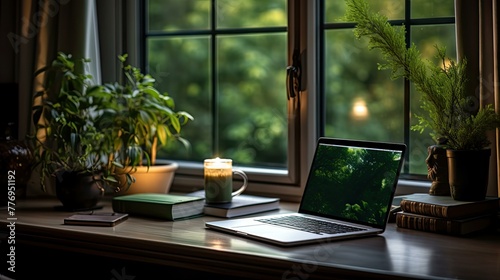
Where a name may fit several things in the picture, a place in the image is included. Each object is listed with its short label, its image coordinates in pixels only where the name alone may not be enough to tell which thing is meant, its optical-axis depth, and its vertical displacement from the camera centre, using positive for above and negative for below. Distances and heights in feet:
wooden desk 5.32 -0.84
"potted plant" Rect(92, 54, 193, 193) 8.27 +0.20
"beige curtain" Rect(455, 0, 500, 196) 6.51 +0.83
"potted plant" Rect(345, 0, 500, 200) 6.37 +0.35
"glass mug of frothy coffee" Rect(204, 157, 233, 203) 7.52 -0.35
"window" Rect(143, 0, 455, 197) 7.76 +0.87
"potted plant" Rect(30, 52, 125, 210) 7.83 +0.06
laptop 6.31 -0.49
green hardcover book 7.24 -0.59
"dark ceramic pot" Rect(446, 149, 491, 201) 6.37 -0.25
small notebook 6.98 -0.69
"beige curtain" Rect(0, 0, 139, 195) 8.79 +1.31
